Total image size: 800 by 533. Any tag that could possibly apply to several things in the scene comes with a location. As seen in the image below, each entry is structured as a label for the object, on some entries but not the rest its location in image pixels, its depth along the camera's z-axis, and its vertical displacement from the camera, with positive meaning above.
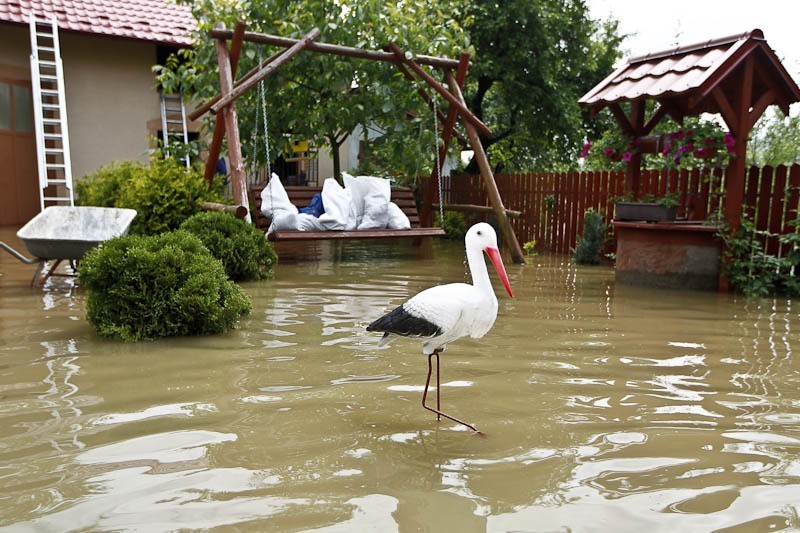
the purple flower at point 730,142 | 7.68 +0.49
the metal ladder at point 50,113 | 12.40 +1.34
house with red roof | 13.86 +2.12
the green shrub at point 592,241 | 10.52 -0.91
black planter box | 8.15 -0.34
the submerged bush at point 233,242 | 7.49 -0.69
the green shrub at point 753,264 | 7.53 -0.89
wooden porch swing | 8.36 +1.04
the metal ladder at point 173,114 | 15.11 +1.51
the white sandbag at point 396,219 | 9.97 -0.55
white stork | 3.03 -0.59
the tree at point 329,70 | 10.80 +1.88
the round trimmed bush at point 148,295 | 4.98 -0.86
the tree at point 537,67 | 15.82 +2.86
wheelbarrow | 6.76 -0.56
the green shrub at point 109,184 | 11.23 -0.07
